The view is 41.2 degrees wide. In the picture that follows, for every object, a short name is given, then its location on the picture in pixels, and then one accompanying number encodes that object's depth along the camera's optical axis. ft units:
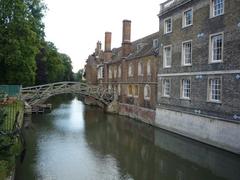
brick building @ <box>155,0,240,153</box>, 49.24
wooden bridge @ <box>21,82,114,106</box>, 90.48
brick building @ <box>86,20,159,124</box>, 81.41
